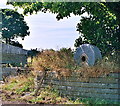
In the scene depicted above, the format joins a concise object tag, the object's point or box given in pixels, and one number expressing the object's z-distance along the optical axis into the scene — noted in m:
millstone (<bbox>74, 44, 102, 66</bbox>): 10.39
